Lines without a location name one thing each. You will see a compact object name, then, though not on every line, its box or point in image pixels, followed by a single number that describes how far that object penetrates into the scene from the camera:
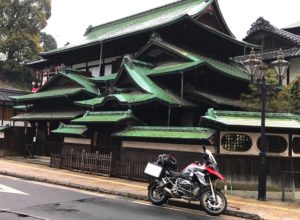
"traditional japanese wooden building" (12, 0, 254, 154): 15.94
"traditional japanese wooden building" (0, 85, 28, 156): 22.32
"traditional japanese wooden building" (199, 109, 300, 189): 11.12
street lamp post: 9.90
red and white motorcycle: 8.19
